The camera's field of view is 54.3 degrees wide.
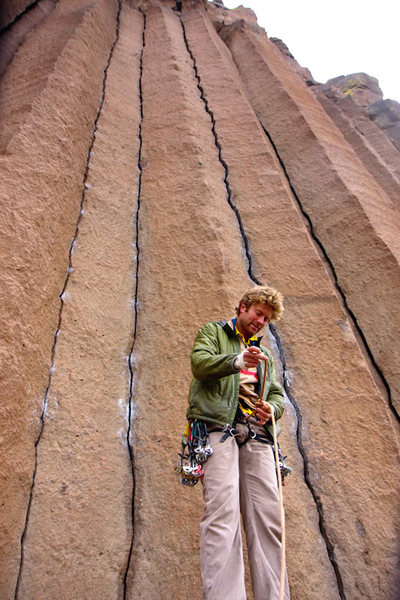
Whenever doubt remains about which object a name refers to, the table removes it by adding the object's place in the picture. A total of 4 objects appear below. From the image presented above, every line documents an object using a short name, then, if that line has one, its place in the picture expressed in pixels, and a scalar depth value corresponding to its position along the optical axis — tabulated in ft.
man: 4.95
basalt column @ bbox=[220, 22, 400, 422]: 11.35
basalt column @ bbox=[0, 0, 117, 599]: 7.37
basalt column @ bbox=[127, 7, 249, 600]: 7.33
